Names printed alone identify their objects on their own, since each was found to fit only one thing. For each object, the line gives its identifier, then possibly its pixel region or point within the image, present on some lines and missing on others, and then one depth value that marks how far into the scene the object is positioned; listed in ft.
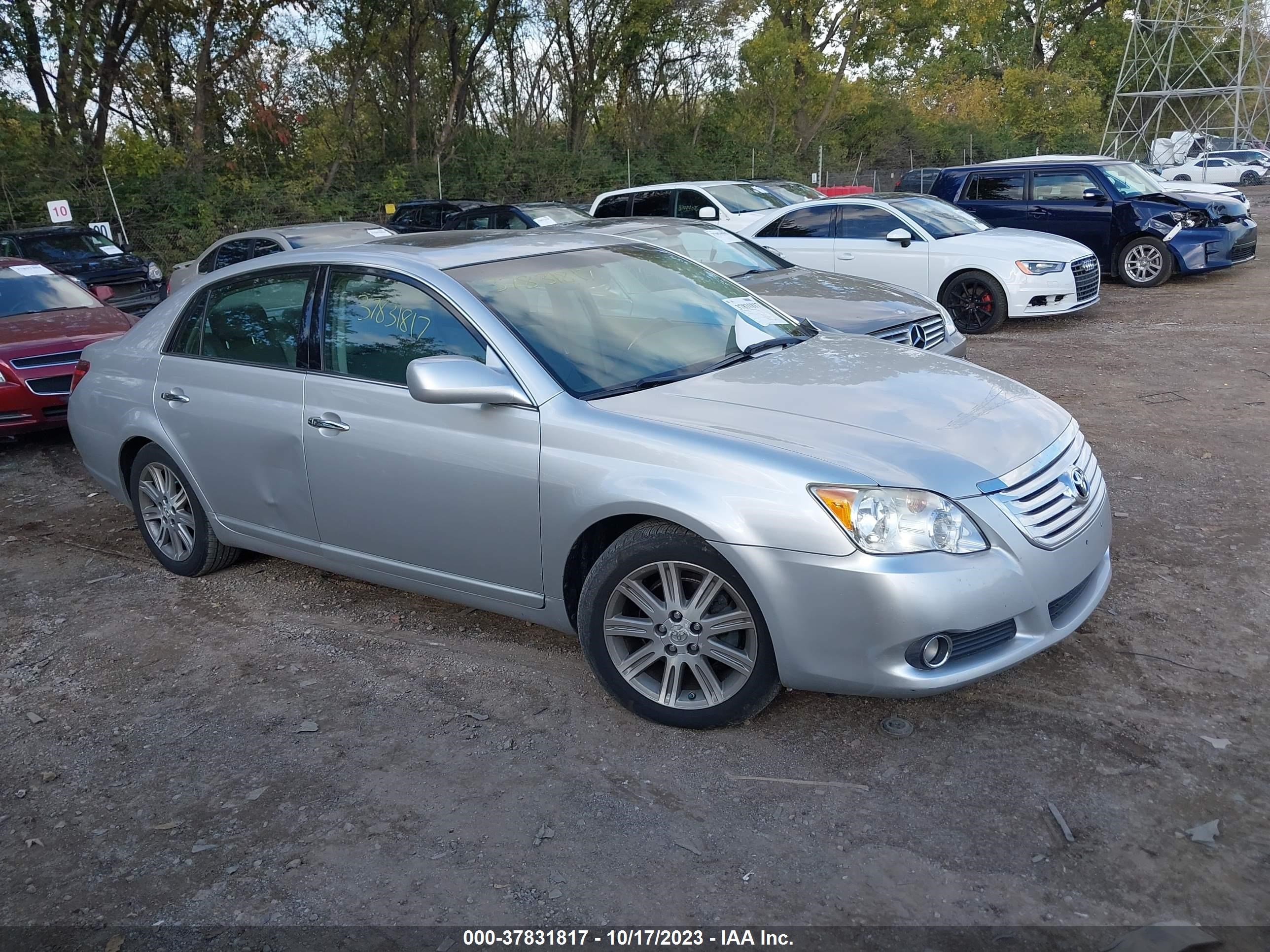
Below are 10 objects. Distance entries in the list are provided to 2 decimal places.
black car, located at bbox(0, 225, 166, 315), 45.27
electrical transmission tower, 126.82
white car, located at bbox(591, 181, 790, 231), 46.34
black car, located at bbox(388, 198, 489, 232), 59.21
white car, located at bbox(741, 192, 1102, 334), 36.29
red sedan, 26.43
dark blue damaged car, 44.73
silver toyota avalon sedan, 10.74
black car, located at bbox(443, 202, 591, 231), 49.65
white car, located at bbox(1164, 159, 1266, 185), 123.44
